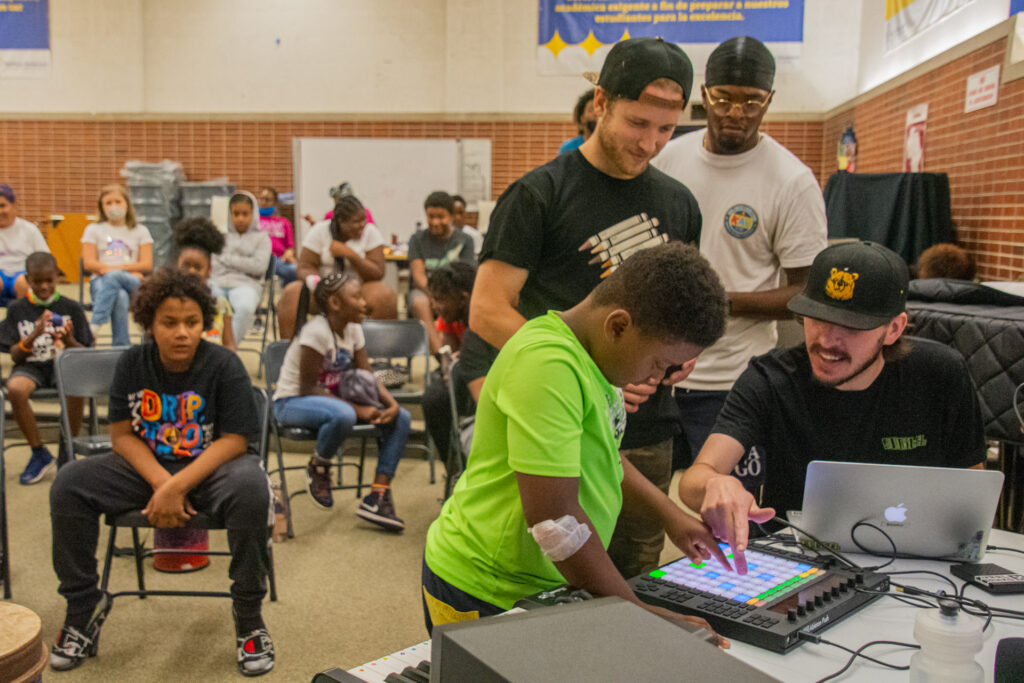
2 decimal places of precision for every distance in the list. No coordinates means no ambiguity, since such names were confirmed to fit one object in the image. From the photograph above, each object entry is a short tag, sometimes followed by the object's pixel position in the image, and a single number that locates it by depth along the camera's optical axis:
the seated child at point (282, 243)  8.49
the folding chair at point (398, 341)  4.71
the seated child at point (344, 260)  5.70
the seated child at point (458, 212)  9.13
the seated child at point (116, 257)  6.32
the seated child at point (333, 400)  3.90
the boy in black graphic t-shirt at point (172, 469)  2.69
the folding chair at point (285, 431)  3.91
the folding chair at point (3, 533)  3.07
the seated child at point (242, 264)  6.48
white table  1.17
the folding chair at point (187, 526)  2.76
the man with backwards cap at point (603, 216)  1.80
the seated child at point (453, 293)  4.23
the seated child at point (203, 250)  5.77
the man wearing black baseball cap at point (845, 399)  1.76
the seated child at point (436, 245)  6.35
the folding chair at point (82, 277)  6.71
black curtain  5.97
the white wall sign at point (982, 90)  5.47
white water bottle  1.00
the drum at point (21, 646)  1.75
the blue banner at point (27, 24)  11.15
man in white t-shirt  2.29
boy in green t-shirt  1.29
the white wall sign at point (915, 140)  6.88
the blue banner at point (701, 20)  9.77
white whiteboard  10.71
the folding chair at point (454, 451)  3.74
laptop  1.53
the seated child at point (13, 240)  6.12
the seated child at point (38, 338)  4.38
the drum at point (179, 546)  3.44
